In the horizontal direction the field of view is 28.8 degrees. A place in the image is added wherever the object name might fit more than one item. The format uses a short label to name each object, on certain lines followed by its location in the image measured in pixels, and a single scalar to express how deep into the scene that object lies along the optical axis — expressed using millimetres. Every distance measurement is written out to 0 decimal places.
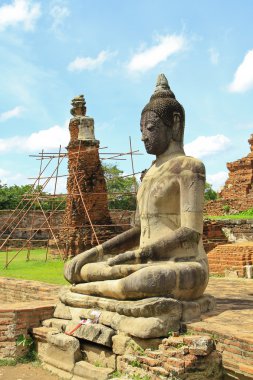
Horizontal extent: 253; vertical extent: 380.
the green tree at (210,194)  48812
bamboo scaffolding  14532
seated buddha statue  4715
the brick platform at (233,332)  3719
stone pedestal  3922
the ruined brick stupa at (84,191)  14930
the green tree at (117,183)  45000
